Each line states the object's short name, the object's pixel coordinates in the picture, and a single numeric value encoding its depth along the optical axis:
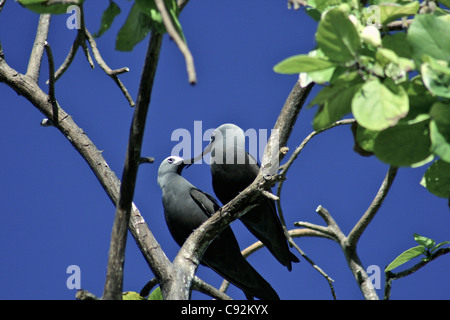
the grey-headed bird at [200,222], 7.73
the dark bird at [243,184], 8.70
